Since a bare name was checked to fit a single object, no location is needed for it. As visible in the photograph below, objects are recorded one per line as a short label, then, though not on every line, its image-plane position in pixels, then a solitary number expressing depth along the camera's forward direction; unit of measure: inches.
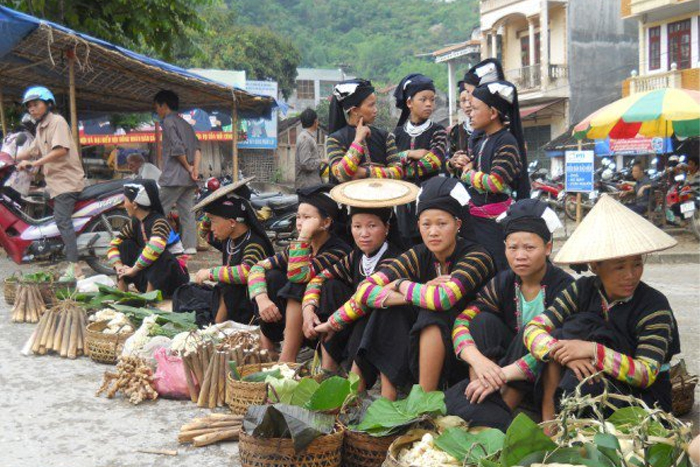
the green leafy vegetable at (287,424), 113.4
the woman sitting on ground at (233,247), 209.5
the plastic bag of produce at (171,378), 168.7
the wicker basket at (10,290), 272.7
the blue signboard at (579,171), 477.4
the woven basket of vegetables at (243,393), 141.9
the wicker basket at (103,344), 195.9
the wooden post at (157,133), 535.7
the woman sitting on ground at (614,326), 112.9
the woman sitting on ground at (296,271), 178.4
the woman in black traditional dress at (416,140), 200.4
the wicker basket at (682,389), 143.6
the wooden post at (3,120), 409.1
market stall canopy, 305.4
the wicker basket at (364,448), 118.7
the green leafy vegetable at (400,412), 117.3
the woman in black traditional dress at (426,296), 141.0
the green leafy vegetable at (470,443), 103.0
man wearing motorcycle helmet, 307.1
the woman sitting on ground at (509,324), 125.0
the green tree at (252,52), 1384.1
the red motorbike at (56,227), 332.5
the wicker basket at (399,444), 105.6
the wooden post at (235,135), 437.4
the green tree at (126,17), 423.5
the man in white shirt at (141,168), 405.7
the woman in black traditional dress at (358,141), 194.7
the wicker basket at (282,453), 115.2
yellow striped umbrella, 445.7
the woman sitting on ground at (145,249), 251.8
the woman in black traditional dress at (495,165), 176.1
